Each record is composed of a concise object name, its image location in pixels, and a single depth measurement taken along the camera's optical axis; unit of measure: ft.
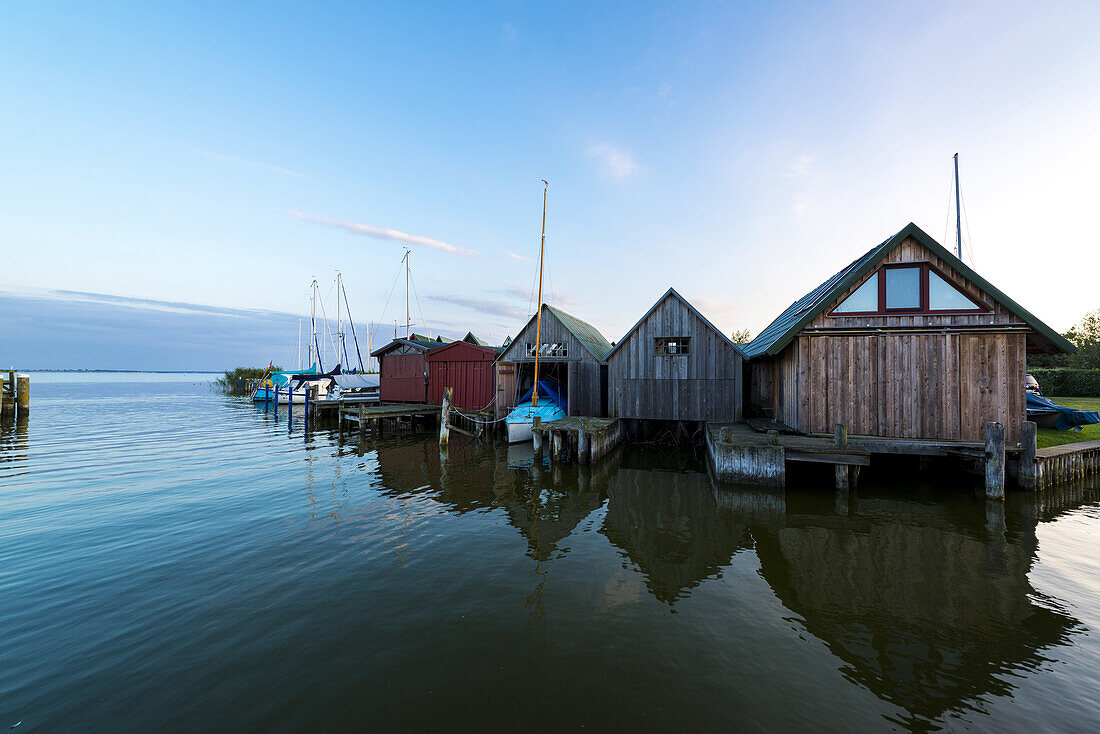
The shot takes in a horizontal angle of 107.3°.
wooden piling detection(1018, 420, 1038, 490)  41.60
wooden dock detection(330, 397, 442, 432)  92.79
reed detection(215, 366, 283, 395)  227.81
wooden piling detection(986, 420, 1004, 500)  40.29
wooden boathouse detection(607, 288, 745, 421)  68.39
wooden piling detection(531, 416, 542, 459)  65.47
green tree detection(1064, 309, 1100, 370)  127.95
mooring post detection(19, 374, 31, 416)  104.53
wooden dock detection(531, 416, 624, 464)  60.34
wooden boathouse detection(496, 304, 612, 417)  81.41
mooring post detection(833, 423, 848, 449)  42.16
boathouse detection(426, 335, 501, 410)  97.35
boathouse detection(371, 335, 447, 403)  108.58
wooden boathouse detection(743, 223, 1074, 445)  43.78
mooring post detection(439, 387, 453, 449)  80.12
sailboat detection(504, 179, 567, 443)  77.15
